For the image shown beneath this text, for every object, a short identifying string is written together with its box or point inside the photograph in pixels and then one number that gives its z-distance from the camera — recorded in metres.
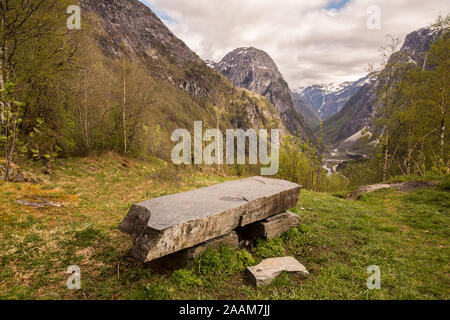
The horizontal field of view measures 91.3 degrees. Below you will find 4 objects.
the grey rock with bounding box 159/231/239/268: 5.04
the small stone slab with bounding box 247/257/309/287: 4.72
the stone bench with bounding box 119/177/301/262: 4.55
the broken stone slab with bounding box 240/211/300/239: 6.55
